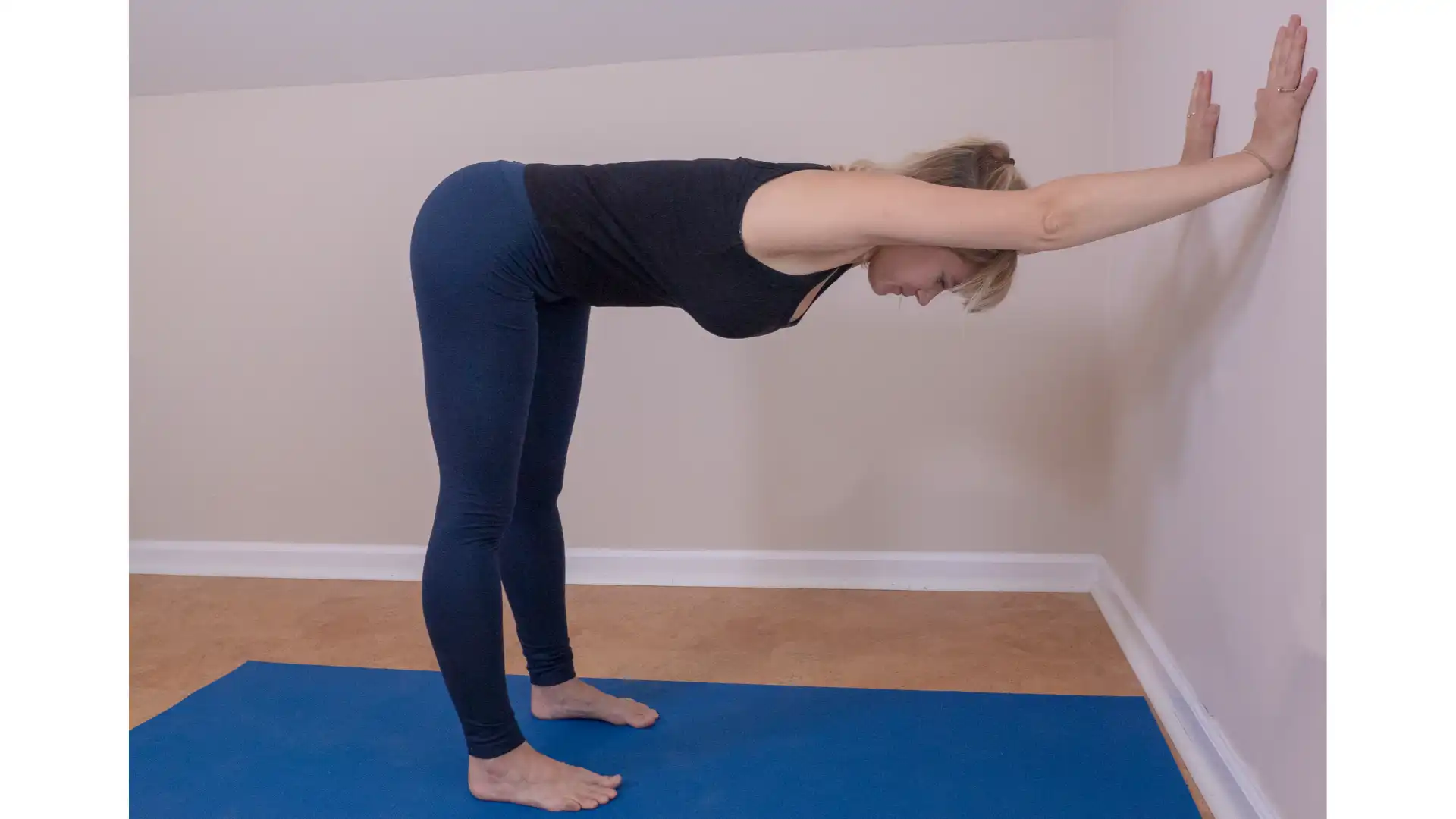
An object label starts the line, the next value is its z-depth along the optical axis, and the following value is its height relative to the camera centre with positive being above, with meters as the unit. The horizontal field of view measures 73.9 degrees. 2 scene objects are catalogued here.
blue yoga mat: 1.59 -0.64
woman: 1.32 +0.23
